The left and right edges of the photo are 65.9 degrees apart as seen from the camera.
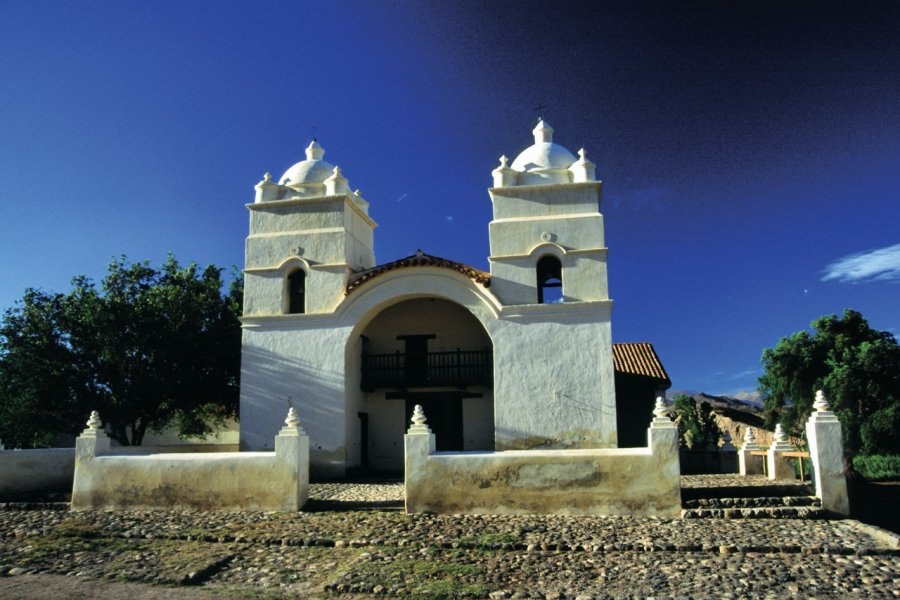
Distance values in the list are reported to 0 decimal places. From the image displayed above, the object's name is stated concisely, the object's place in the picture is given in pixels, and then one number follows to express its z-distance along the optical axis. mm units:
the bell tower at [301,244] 17344
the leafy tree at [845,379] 22203
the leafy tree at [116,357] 18594
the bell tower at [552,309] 15680
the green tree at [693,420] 26828
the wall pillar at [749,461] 16766
